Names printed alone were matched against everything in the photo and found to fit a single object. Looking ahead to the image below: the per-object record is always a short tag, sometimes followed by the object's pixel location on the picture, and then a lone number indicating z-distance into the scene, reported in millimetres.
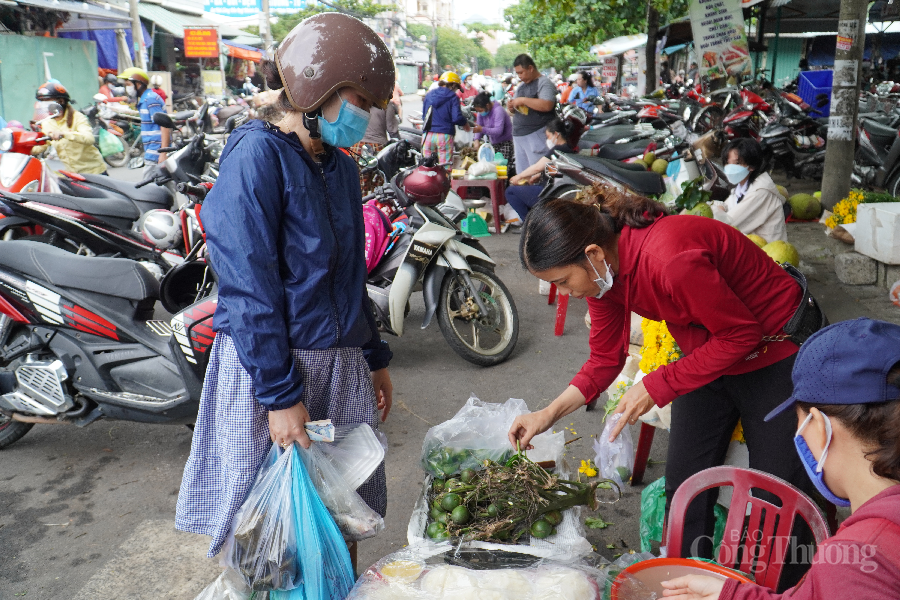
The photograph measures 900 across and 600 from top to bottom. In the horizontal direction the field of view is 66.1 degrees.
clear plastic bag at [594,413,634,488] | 3087
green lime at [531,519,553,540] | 2047
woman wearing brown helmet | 1752
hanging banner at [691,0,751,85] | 9039
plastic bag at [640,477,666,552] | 2508
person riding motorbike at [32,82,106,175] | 7301
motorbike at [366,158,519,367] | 4316
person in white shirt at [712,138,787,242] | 4395
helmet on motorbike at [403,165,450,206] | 4594
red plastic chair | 1827
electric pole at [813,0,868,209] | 5504
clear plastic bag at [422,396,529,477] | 2331
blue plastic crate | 12922
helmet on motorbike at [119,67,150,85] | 10273
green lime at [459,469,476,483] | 2191
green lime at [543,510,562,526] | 2092
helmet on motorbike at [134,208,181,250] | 5391
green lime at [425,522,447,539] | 2000
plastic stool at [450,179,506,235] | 7977
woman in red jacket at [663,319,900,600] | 1082
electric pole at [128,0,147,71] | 19016
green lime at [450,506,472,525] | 2018
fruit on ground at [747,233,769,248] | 4688
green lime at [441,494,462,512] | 2080
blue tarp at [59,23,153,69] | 21078
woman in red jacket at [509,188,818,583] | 1879
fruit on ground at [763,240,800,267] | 4523
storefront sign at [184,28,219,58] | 24156
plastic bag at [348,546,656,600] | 1649
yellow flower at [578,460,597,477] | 2867
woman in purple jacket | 9852
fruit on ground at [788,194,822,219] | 6668
